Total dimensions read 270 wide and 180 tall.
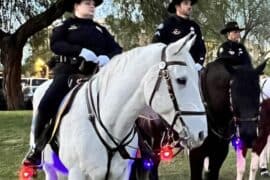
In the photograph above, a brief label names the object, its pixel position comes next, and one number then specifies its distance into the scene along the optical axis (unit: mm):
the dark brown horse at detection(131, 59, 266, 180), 6465
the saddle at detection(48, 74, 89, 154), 5047
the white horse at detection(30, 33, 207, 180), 4043
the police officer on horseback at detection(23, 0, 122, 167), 5230
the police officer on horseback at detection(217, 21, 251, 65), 7338
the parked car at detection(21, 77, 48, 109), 31194
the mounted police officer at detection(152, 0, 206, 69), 7082
